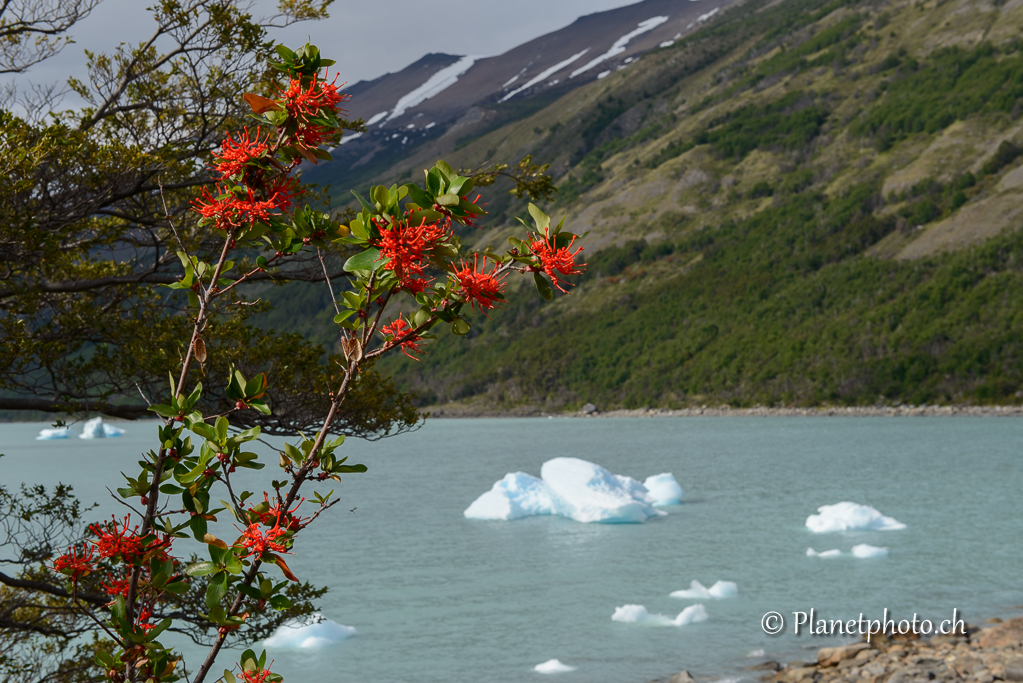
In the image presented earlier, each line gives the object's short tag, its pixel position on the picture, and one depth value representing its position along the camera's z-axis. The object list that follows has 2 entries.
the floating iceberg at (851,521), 29.11
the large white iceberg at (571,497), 33.47
